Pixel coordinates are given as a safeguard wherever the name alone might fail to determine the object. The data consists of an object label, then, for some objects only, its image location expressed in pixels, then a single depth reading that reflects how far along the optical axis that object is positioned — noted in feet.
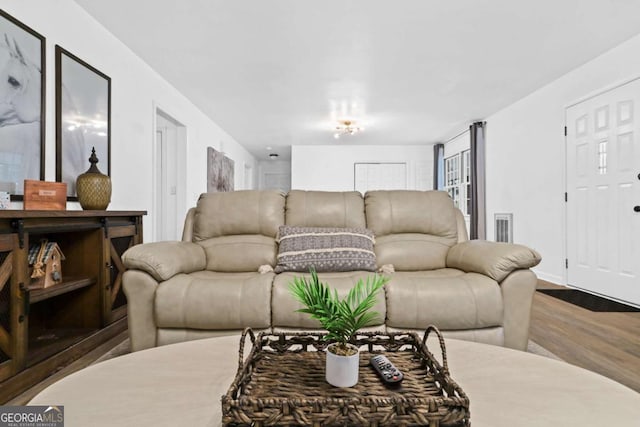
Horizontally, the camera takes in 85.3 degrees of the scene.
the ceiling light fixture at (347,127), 19.83
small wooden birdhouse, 6.60
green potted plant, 2.55
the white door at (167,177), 15.69
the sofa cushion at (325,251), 7.19
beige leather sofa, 5.91
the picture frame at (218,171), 19.29
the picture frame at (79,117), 8.11
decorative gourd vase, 8.17
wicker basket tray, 2.07
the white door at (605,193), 10.63
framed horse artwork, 6.61
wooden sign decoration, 6.66
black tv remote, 2.57
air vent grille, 17.02
